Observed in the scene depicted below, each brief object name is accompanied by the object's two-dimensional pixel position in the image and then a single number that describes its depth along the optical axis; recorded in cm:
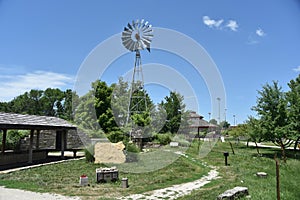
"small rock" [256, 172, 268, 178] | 1188
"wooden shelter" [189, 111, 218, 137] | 4959
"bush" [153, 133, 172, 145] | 2947
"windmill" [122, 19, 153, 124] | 2609
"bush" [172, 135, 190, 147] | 3022
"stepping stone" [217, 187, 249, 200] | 768
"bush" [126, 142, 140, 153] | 1751
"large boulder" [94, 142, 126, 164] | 1648
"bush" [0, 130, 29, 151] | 2538
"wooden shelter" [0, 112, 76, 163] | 1448
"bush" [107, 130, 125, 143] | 2157
